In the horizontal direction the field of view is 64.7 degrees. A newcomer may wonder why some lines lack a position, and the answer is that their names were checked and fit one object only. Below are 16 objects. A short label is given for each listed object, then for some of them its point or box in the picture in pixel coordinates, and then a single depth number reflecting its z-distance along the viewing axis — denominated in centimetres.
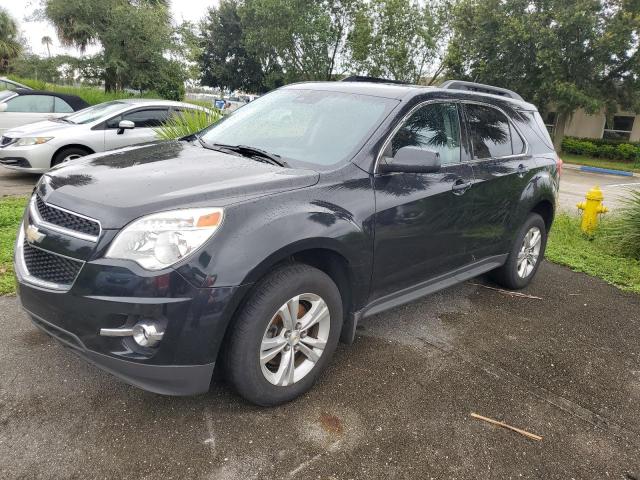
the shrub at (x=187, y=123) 698
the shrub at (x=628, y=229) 643
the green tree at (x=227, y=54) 4322
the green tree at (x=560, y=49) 2023
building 2653
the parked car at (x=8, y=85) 1286
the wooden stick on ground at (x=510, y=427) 271
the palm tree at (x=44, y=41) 2952
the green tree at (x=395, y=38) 2358
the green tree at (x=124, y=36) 1855
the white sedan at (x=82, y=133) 766
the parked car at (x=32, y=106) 1012
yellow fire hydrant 725
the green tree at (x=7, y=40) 3409
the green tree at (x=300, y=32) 2445
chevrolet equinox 224
